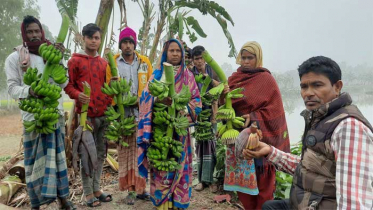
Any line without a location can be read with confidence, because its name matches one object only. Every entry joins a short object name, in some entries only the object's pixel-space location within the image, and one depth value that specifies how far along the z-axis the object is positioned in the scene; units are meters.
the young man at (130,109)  3.16
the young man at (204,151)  3.69
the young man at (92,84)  2.90
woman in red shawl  2.61
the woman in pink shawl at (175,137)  2.69
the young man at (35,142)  2.55
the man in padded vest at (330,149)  1.11
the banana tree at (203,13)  3.82
